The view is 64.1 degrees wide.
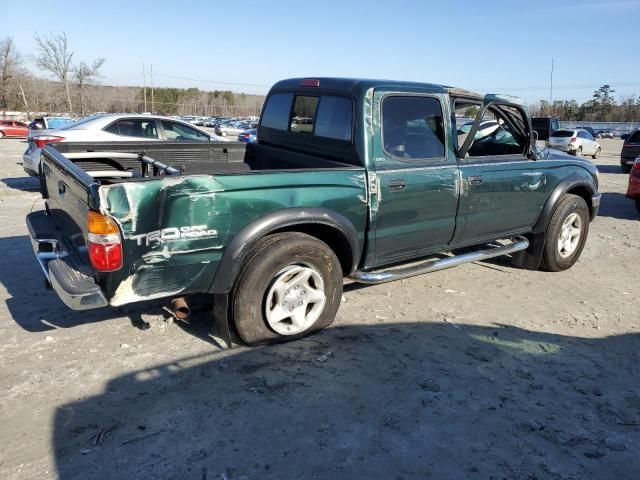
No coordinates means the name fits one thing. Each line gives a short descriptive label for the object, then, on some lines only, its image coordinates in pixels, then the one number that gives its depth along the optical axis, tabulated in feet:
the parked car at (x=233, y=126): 115.03
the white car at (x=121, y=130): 32.37
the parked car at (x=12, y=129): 106.11
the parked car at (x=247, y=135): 54.53
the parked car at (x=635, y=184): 30.63
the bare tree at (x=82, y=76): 145.07
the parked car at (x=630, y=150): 55.36
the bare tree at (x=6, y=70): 179.83
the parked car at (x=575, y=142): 80.12
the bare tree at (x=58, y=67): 139.03
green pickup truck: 10.36
